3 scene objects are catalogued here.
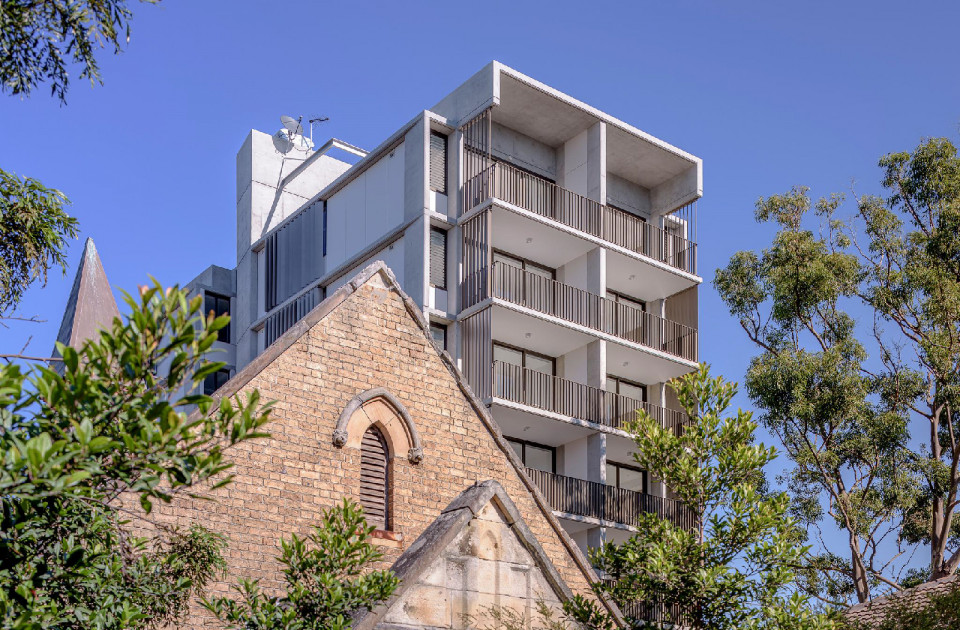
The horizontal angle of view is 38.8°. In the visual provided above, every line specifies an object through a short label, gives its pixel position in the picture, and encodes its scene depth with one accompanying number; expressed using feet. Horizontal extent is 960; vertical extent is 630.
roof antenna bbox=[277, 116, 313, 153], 157.07
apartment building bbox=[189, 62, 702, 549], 125.18
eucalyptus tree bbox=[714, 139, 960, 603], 114.73
